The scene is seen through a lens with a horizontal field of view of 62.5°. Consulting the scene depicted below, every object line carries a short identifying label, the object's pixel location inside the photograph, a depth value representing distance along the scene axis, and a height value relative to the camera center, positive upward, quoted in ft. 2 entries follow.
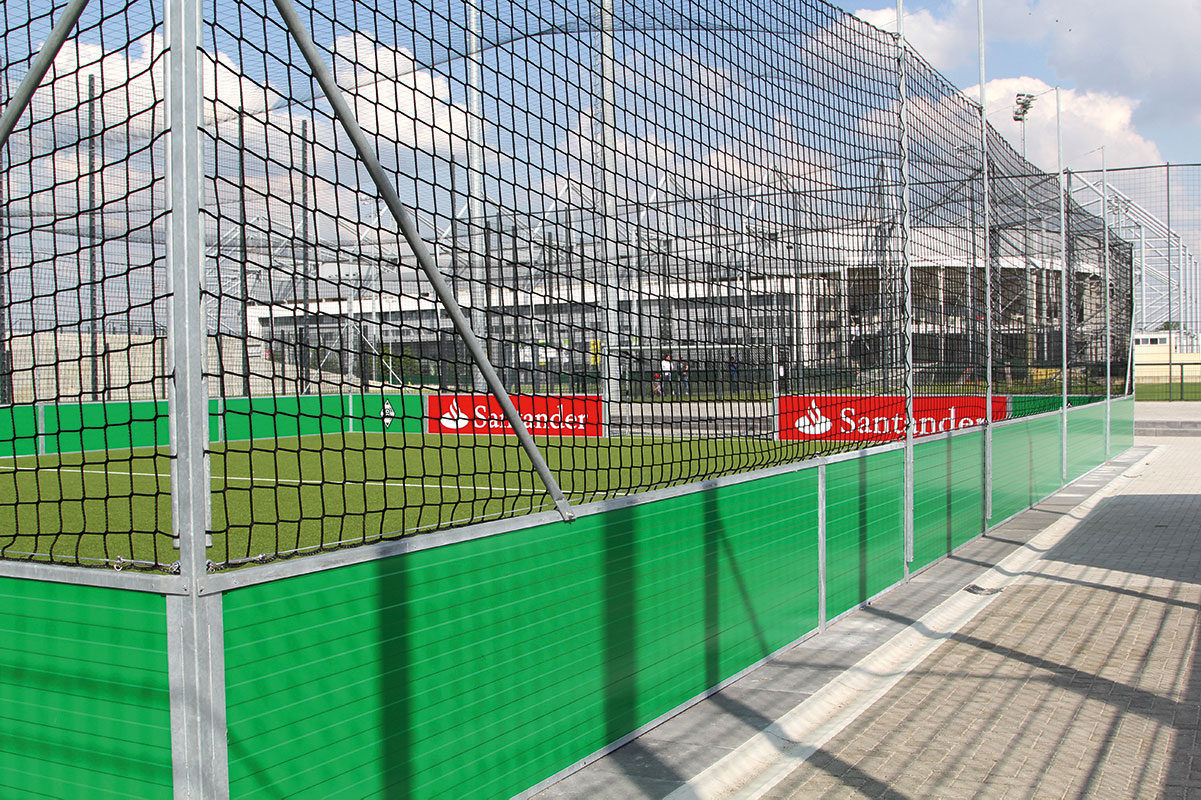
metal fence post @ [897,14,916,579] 24.14 +2.07
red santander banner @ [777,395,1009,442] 27.43 -1.55
